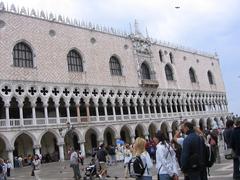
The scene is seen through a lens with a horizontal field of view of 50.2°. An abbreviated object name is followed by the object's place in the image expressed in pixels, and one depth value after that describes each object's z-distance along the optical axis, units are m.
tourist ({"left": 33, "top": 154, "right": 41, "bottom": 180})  11.05
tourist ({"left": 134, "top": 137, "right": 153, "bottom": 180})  4.25
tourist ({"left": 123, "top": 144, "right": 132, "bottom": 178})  10.85
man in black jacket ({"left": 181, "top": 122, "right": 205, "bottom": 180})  4.09
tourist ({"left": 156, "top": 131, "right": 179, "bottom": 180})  4.42
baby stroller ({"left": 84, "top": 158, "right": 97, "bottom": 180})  10.23
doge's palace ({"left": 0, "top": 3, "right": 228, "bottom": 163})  21.59
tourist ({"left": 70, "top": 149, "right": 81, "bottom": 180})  10.90
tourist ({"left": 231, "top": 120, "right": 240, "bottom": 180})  5.92
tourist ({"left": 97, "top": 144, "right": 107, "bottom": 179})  9.84
